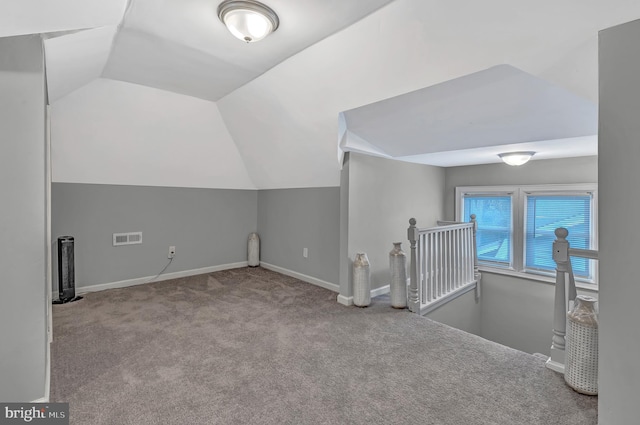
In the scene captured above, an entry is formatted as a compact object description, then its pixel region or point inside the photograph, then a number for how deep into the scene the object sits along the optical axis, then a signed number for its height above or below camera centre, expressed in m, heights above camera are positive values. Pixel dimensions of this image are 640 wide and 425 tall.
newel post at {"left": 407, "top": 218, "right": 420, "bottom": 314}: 3.07 -0.66
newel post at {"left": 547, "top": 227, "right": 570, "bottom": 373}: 2.05 -0.67
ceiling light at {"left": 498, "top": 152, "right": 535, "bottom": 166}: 3.32 +0.60
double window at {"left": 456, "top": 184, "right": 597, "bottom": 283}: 3.82 -0.14
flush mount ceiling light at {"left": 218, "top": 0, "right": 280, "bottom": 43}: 1.73 +1.14
